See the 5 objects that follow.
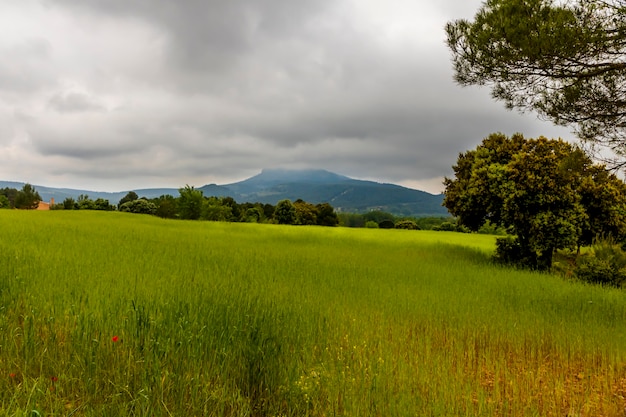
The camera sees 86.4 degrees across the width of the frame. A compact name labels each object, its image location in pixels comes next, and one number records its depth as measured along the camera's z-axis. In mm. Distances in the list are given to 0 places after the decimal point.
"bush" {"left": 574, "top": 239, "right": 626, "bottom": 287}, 12648
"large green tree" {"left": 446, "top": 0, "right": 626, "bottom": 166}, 6309
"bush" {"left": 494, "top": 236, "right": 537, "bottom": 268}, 15828
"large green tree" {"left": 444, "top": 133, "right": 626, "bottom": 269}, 14164
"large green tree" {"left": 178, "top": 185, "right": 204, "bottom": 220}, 52875
